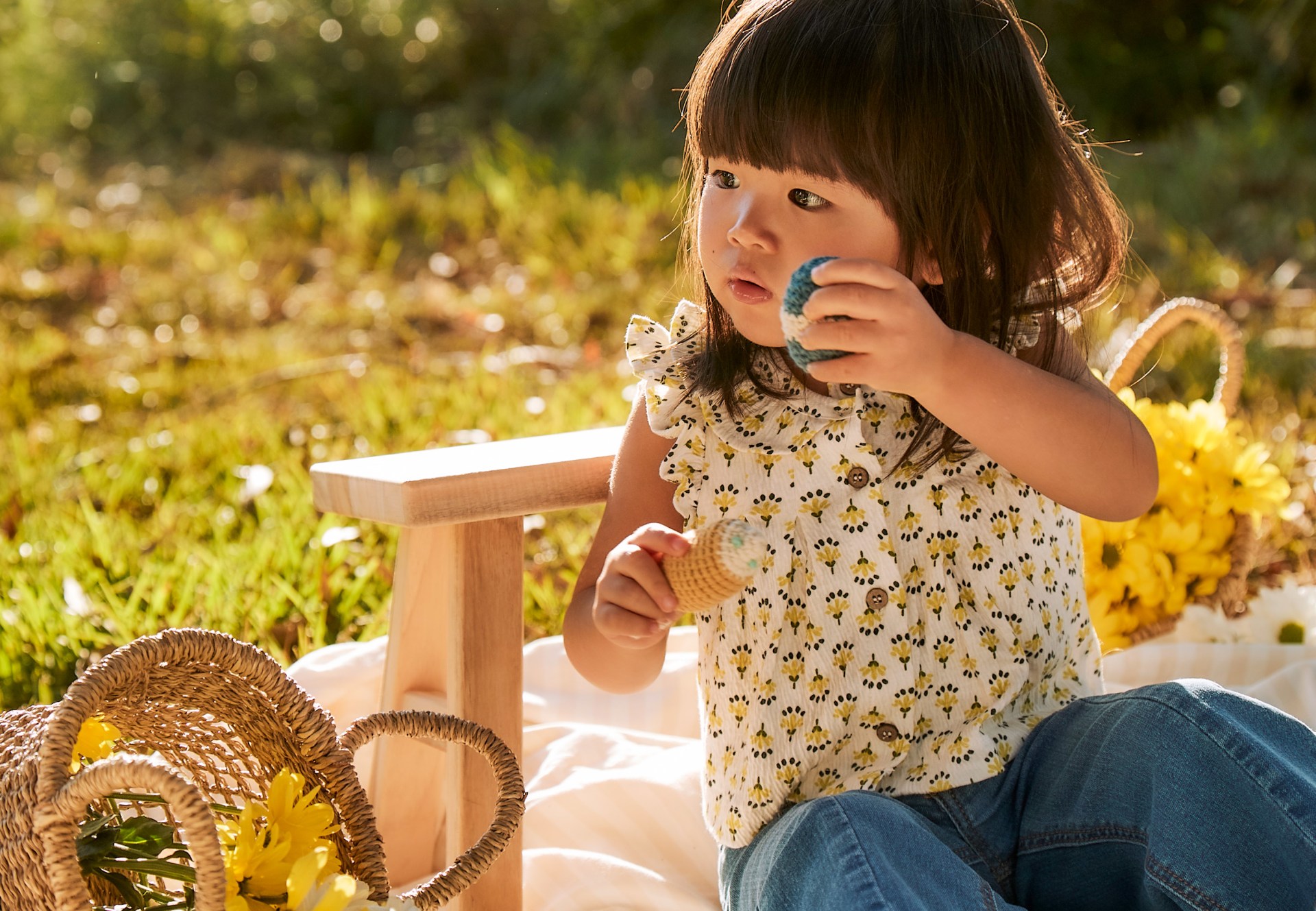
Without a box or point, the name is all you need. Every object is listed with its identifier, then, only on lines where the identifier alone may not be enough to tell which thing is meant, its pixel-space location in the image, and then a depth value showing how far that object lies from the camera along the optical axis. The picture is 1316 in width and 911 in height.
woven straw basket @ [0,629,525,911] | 0.96
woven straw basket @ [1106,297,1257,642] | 1.86
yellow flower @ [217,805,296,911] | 1.07
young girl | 1.18
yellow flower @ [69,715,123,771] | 1.17
